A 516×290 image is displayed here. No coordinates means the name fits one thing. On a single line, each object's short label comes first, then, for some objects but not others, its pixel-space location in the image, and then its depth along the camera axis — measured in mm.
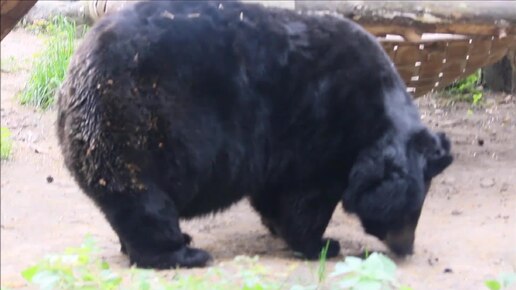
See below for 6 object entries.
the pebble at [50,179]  5718
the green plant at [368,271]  5223
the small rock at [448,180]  11211
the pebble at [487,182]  11047
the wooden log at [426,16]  9461
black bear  6687
